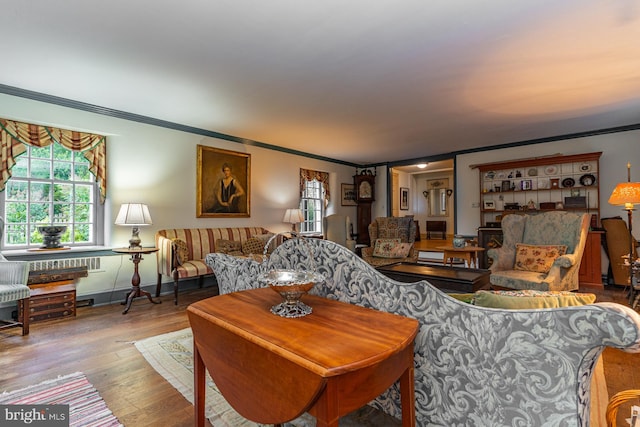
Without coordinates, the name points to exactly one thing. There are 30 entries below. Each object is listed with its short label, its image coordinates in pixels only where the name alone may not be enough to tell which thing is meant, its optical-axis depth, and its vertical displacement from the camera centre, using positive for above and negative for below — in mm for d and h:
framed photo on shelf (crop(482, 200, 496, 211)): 5707 +195
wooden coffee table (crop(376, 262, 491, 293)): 2448 -507
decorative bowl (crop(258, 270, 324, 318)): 1167 -283
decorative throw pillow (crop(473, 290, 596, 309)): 1060 -292
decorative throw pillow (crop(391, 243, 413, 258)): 4516 -500
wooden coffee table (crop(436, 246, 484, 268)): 4152 -491
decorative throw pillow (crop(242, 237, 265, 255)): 4496 -437
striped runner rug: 1579 -1020
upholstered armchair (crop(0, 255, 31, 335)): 2670 -573
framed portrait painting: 4633 +512
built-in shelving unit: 4875 +501
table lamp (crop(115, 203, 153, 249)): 3527 -10
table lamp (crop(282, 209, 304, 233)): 5491 -2
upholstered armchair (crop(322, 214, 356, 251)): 6523 -275
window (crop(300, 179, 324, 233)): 6469 +210
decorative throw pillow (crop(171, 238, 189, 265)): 3703 -401
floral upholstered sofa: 842 -414
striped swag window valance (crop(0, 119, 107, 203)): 3168 +805
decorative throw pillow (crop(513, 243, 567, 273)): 3369 -451
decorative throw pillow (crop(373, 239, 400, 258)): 4613 -474
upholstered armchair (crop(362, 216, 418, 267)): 4508 -392
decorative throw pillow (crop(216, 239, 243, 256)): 4348 -432
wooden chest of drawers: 2992 -839
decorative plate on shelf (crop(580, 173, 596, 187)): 4820 +556
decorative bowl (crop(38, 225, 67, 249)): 3318 -197
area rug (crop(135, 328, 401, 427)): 1583 -1037
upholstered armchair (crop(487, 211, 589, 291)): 3119 -405
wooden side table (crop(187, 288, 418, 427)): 813 -415
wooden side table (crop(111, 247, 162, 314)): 3465 -670
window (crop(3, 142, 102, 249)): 3340 +214
